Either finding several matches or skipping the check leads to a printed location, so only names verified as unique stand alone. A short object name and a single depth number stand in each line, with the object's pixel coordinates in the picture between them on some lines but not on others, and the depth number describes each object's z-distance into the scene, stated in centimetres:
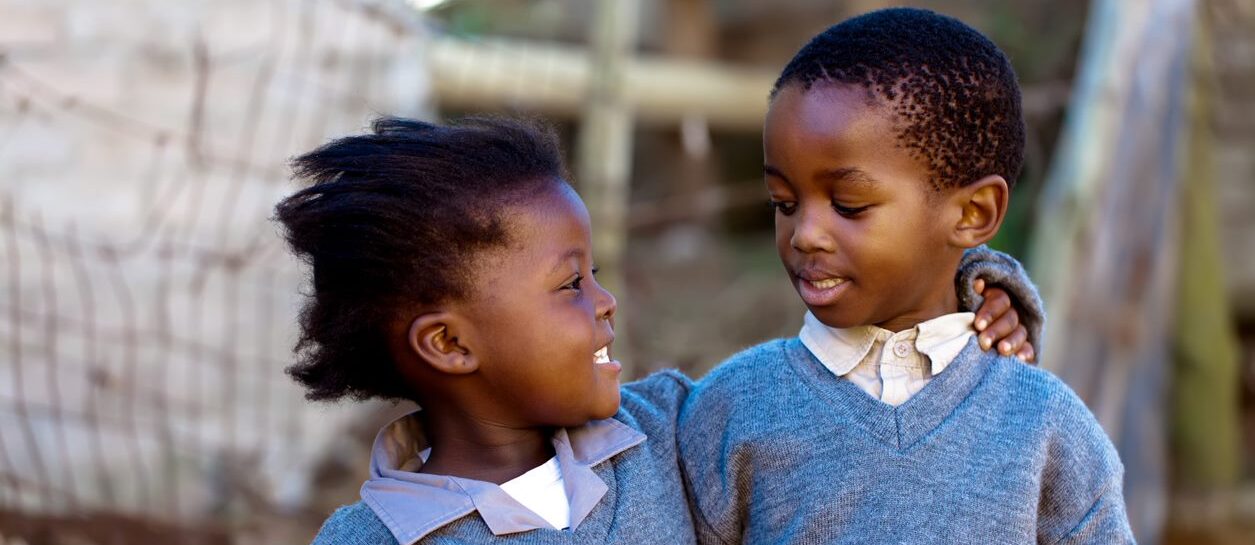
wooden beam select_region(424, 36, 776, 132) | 482
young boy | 173
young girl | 174
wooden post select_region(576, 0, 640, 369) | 465
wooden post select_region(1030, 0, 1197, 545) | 386
